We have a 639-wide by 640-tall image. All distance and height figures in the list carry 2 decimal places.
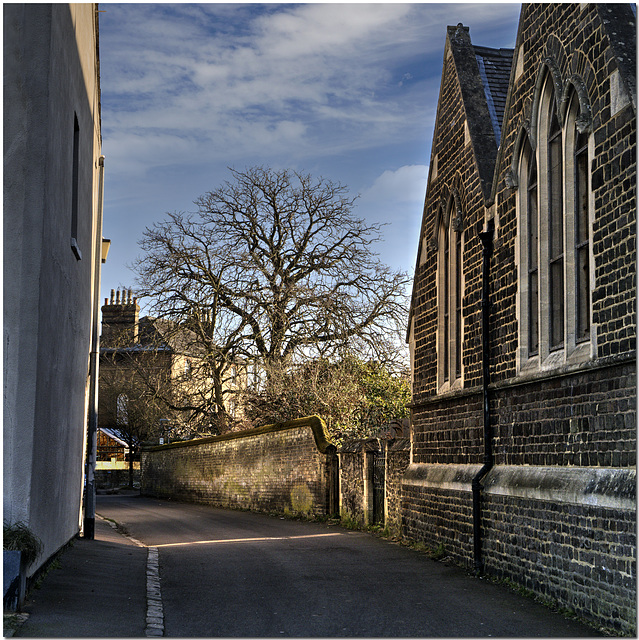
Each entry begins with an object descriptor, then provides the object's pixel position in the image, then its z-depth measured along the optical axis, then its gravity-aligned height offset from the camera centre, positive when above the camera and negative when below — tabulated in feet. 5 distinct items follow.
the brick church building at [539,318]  27.07 +4.26
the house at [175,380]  102.58 +4.71
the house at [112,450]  185.26 -7.38
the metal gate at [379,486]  60.29 -4.87
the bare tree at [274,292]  98.63 +15.25
